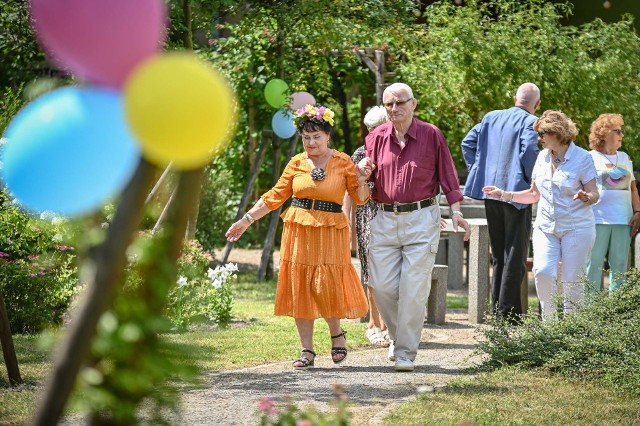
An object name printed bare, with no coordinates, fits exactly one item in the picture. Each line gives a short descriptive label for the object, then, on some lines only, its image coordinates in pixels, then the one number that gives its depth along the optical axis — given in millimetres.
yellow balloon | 4278
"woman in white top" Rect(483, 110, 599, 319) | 15652
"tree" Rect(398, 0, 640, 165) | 26500
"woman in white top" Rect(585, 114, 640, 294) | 18732
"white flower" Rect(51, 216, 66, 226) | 16090
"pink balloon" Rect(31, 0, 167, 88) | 4238
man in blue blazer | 17243
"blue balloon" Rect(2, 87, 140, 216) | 4431
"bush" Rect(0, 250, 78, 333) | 16528
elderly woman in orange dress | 14301
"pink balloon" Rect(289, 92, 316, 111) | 22835
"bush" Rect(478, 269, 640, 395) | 12169
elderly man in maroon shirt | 14024
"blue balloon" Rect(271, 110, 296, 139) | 24500
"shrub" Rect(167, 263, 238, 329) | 17915
